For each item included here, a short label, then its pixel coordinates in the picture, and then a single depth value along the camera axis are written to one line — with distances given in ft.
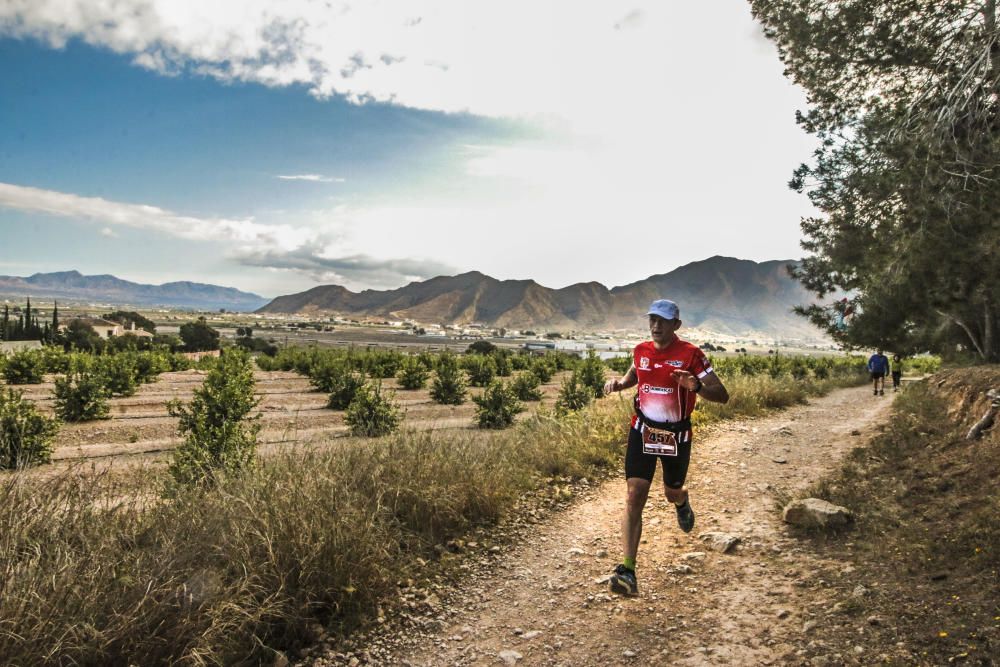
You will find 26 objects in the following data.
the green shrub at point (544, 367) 102.68
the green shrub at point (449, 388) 69.82
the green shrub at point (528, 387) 73.82
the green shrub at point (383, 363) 92.24
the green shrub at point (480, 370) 95.20
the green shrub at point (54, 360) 80.48
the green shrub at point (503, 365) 105.54
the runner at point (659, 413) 12.02
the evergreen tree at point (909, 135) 19.67
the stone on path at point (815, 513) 14.03
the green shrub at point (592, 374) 71.05
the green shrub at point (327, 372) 71.20
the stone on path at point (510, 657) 9.89
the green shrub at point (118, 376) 61.87
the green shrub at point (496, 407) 51.39
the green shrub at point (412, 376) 82.53
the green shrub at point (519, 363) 121.92
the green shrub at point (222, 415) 25.93
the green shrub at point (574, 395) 57.52
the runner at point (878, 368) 58.59
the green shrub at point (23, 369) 69.87
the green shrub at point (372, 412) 39.06
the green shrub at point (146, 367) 77.61
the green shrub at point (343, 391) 61.87
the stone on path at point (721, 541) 13.89
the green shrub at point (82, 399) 47.34
